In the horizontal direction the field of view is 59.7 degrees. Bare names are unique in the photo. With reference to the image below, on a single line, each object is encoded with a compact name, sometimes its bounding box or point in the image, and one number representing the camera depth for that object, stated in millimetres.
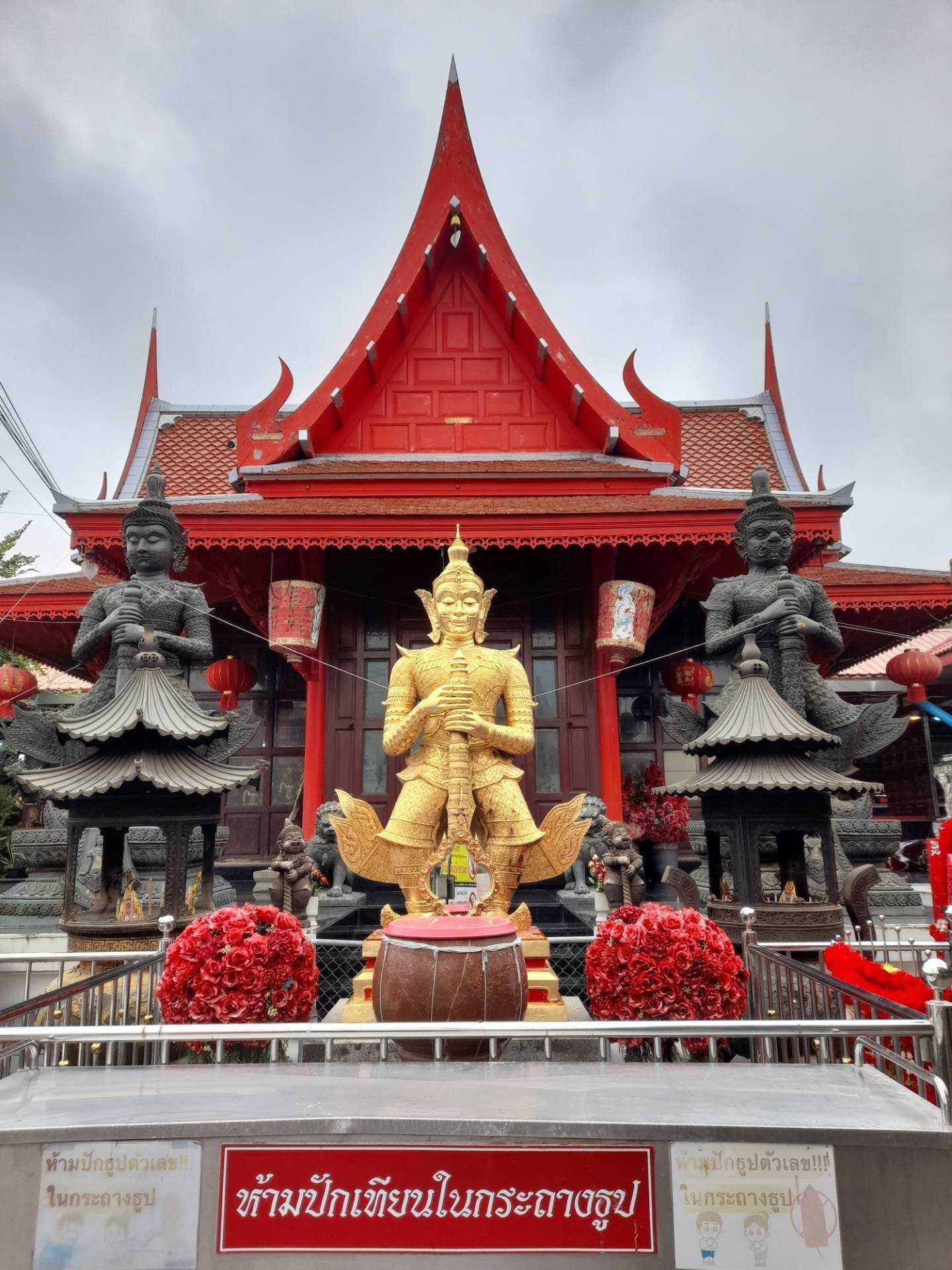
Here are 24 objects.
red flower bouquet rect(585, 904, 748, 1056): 4047
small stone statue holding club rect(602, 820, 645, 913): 6770
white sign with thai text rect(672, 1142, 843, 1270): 2184
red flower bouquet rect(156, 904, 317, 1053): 3949
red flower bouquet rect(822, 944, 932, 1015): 3846
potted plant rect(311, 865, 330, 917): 7459
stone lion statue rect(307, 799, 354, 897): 8695
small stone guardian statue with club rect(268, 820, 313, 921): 6801
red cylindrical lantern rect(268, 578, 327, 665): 9430
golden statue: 5824
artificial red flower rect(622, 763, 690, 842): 10273
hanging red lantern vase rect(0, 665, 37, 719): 10594
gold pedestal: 4867
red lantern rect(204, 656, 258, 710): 10727
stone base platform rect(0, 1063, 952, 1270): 2225
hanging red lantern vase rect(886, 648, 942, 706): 10750
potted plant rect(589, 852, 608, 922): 6980
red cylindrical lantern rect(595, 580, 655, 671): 9414
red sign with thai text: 2234
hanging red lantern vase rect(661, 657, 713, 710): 10773
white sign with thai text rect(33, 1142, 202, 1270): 2240
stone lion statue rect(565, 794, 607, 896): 8508
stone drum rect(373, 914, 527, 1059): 3875
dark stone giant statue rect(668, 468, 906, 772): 6254
